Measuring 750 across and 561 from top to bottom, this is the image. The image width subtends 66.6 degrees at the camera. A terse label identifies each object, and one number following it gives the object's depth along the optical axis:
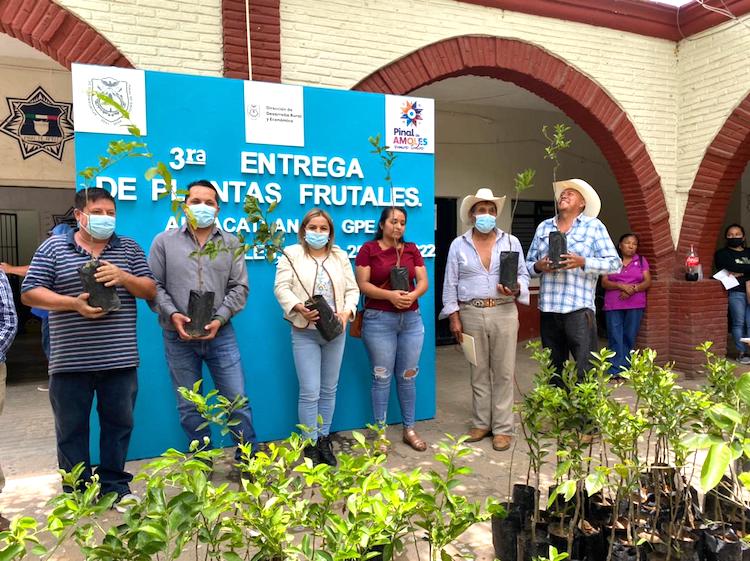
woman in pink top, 6.09
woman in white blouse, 3.55
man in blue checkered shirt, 4.01
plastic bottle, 6.21
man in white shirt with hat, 4.00
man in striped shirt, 2.81
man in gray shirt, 3.31
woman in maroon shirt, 3.81
